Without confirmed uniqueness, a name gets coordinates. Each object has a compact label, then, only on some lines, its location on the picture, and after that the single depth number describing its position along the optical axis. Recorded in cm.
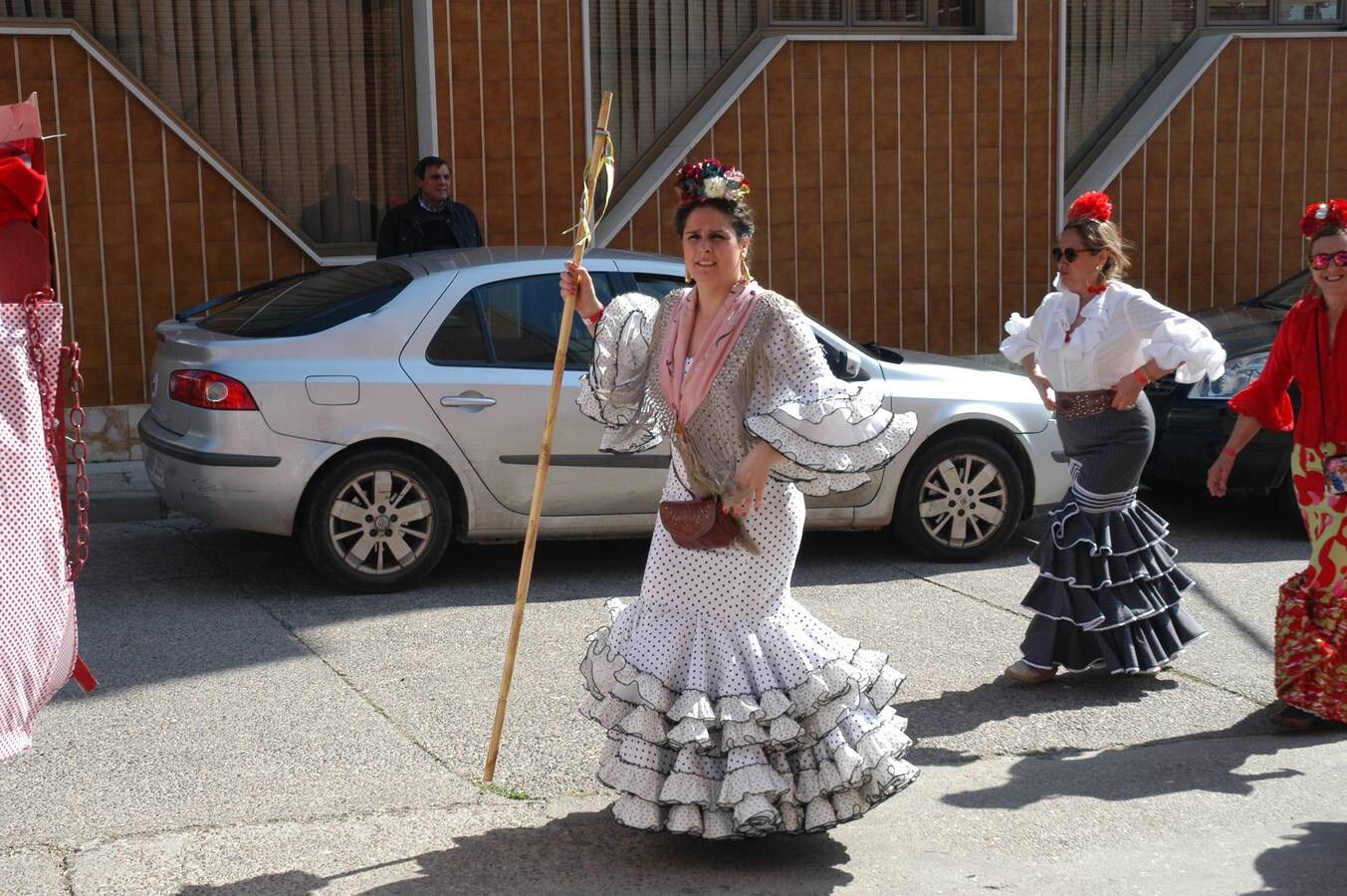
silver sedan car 743
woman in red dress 576
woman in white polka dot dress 431
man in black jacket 1030
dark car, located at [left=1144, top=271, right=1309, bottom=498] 904
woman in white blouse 624
